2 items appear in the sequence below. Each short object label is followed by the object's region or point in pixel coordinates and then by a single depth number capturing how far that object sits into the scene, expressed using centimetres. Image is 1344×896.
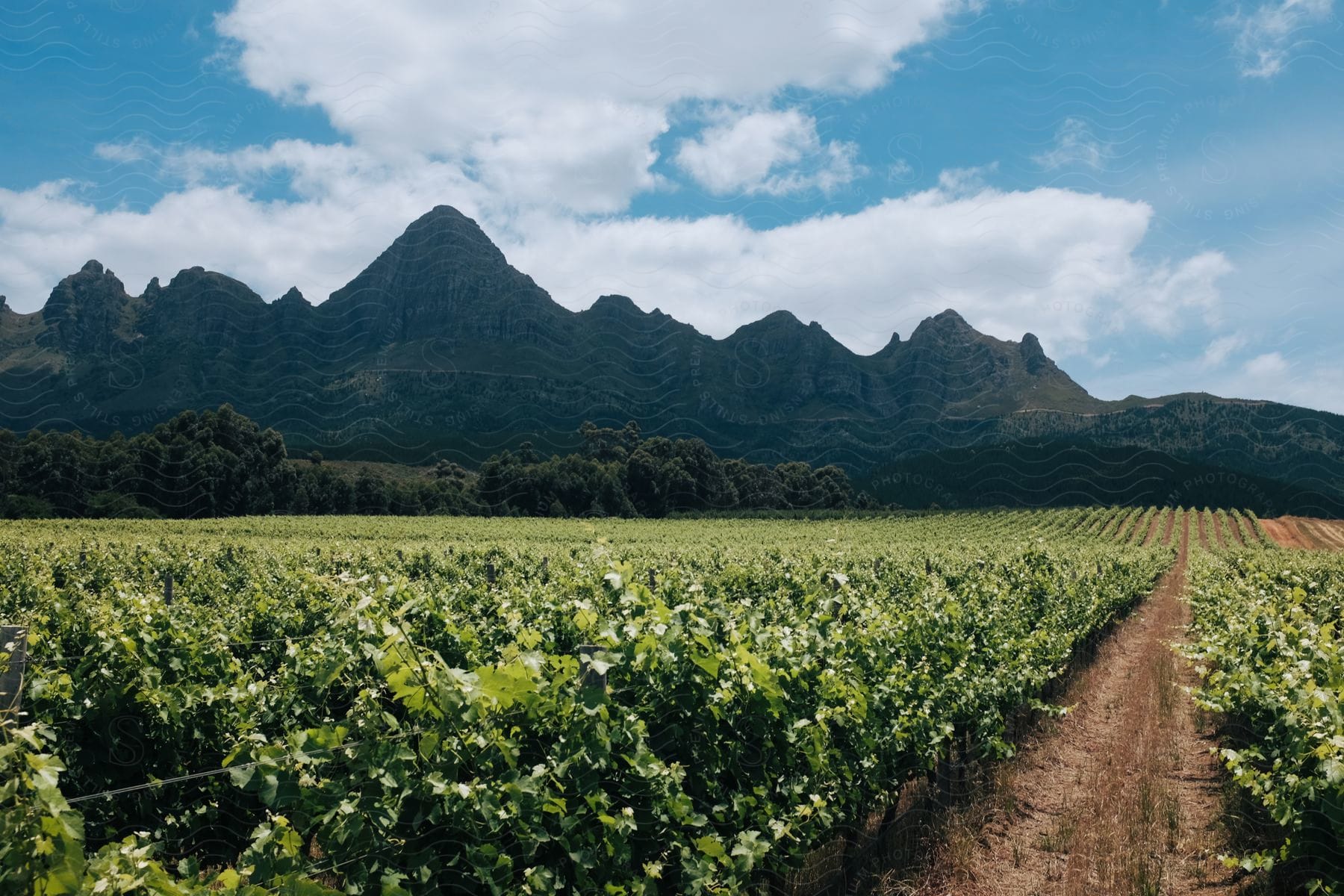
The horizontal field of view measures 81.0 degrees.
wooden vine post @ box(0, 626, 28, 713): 350
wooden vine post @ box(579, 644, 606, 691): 340
